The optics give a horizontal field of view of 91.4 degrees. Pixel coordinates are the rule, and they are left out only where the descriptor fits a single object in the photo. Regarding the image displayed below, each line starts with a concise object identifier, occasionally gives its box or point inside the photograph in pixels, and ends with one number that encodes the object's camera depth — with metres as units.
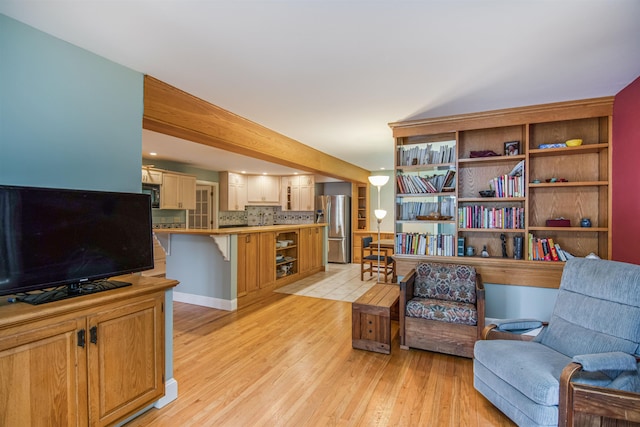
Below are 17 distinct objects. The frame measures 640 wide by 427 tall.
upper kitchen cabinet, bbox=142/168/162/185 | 5.61
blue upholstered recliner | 1.67
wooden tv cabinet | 1.40
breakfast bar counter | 4.19
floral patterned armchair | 2.77
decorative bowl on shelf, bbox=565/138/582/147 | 3.11
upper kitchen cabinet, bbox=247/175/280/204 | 8.09
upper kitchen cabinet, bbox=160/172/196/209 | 5.95
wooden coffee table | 2.94
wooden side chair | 5.96
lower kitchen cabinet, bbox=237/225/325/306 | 4.47
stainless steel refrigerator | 7.93
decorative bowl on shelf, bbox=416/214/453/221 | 3.65
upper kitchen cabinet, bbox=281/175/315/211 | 8.14
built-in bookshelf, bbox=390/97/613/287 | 3.18
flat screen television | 1.50
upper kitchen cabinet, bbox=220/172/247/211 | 7.51
